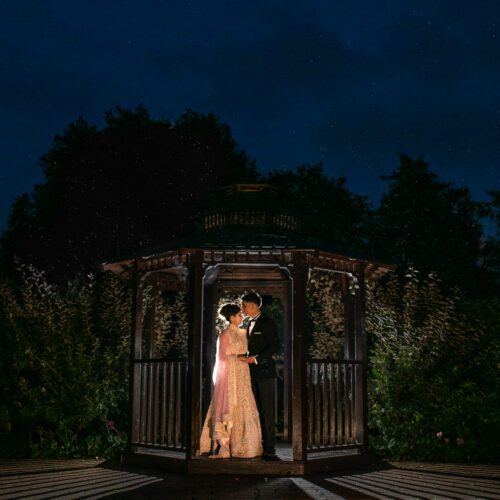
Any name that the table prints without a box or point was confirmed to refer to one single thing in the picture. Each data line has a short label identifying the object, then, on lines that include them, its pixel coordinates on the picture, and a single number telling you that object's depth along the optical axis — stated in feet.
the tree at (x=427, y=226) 71.41
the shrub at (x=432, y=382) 36.32
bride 29.04
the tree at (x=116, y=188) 74.02
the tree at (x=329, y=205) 75.41
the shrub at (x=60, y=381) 37.52
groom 29.43
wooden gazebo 28.68
